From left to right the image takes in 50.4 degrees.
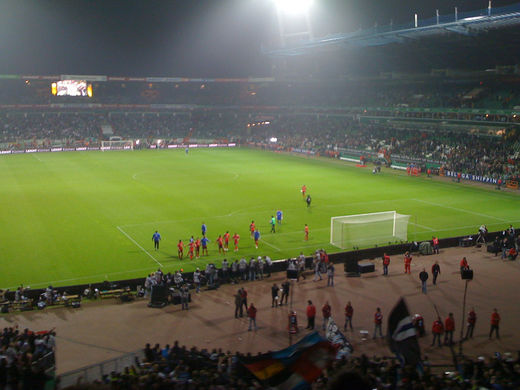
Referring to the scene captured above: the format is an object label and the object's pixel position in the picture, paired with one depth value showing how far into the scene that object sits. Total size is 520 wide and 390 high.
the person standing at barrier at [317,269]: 26.03
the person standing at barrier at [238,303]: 21.48
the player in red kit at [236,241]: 30.92
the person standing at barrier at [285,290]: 22.81
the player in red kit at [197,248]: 29.63
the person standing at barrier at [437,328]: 18.34
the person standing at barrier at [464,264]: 25.23
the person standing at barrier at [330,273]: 25.09
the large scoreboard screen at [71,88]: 95.50
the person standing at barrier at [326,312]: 20.14
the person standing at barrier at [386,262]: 26.38
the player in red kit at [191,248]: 29.40
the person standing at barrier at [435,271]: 25.05
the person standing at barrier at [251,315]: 19.95
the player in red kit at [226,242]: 30.53
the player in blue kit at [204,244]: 29.98
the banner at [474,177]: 53.82
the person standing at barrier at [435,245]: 30.52
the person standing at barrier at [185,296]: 22.34
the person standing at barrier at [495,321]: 18.72
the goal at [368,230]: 32.25
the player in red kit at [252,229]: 32.53
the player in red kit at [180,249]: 29.56
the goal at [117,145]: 88.62
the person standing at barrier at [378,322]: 19.12
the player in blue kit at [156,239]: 30.84
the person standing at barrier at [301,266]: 26.69
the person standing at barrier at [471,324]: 18.83
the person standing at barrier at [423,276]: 23.44
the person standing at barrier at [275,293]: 22.41
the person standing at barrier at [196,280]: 24.55
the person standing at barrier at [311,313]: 20.06
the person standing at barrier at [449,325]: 18.38
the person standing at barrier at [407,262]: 26.70
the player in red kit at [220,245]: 30.35
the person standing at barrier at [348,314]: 19.77
